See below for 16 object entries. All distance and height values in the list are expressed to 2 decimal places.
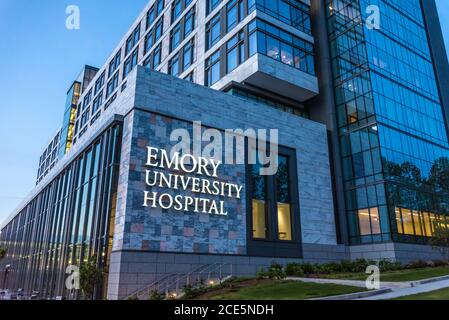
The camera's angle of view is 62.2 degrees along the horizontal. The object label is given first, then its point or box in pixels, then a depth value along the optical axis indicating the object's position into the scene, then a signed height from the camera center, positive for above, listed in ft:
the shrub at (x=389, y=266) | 93.47 +0.01
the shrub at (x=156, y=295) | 65.71 -4.96
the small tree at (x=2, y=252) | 172.14 +6.76
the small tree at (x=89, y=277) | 72.23 -1.88
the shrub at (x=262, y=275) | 78.82 -1.75
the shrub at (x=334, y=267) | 93.20 -0.20
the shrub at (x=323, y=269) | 90.94 -0.65
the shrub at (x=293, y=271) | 85.51 -1.04
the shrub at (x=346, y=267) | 96.28 -0.21
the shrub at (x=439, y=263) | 102.11 +0.76
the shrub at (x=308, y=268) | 88.73 -0.41
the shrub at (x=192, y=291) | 65.62 -4.18
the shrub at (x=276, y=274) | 76.65 -1.52
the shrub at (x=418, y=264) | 95.99 +0.48
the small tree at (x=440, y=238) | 104.68 +7.55
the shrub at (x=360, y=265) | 95.91 +0.28
